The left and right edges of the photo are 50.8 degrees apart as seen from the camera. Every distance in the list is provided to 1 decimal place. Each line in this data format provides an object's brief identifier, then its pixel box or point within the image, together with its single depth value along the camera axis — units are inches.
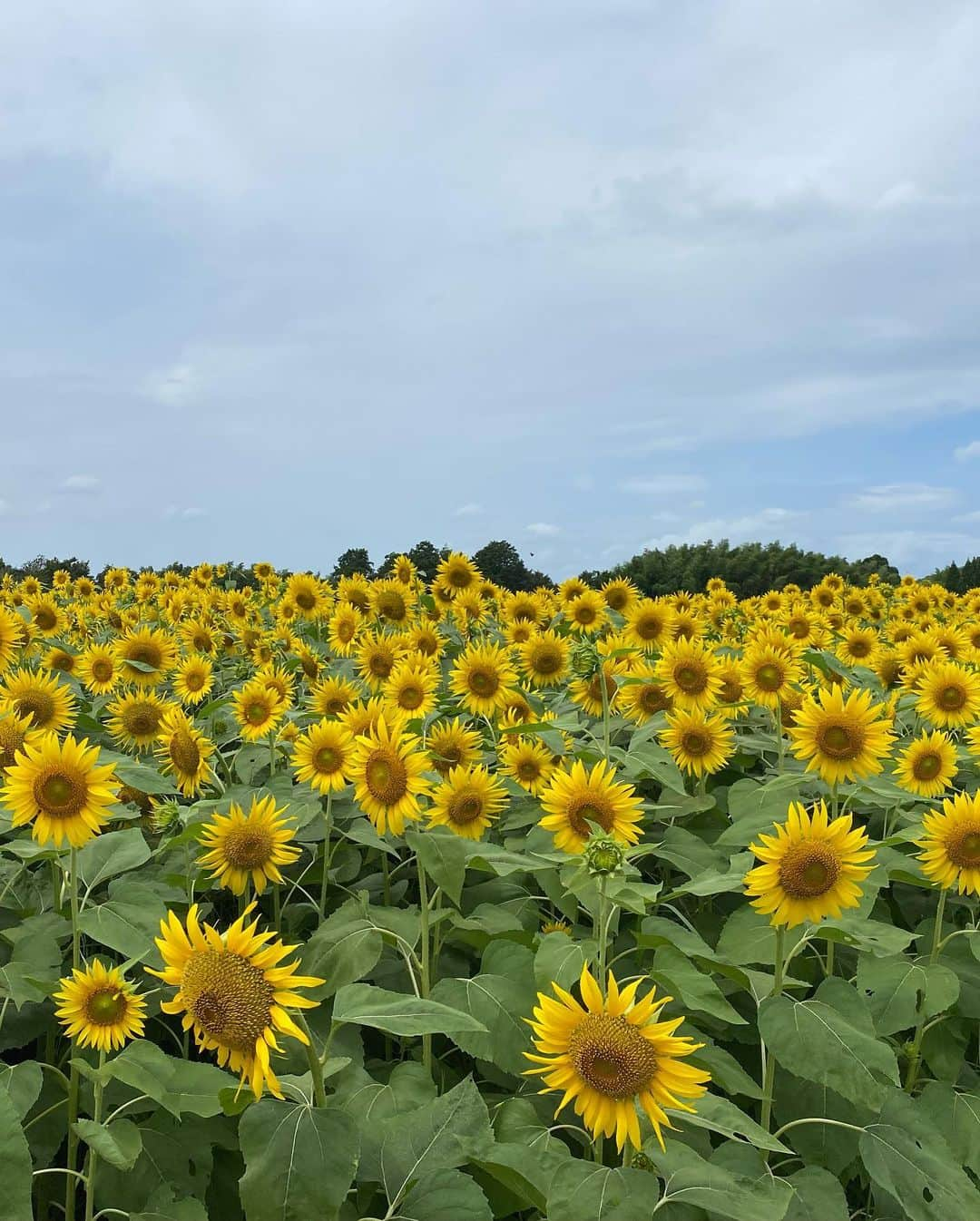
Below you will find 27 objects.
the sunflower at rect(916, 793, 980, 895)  142.3
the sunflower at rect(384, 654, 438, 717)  200.7
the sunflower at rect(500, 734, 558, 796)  179.8
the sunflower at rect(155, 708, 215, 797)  177.0
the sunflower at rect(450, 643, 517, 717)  220.7
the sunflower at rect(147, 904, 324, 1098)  82.4
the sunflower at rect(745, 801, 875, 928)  115.0
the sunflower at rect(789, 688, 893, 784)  161.3
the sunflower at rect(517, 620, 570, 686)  247.1
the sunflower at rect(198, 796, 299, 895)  128.3
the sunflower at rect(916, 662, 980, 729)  229.1
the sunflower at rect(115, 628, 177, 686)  260.5
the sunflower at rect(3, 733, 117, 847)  125.5
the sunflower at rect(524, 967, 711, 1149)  88.4
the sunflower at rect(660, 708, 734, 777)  189.3
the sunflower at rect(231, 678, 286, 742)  206.8
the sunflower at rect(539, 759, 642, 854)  136.6
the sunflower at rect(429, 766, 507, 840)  154.7
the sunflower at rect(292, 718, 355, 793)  155.7
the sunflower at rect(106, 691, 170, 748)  212.8
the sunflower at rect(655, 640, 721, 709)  202.2
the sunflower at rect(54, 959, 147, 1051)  110.3
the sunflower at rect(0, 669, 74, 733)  192.5
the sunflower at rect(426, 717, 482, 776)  173.9
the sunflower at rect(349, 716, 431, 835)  138.1
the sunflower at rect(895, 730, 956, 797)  182.1
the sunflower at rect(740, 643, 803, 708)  210.2
